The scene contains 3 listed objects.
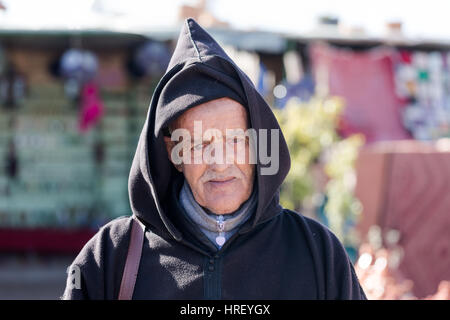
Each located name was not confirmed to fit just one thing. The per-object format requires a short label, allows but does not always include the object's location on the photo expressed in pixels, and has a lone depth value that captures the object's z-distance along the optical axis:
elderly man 1.99
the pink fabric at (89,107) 8.12
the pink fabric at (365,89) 7.89
